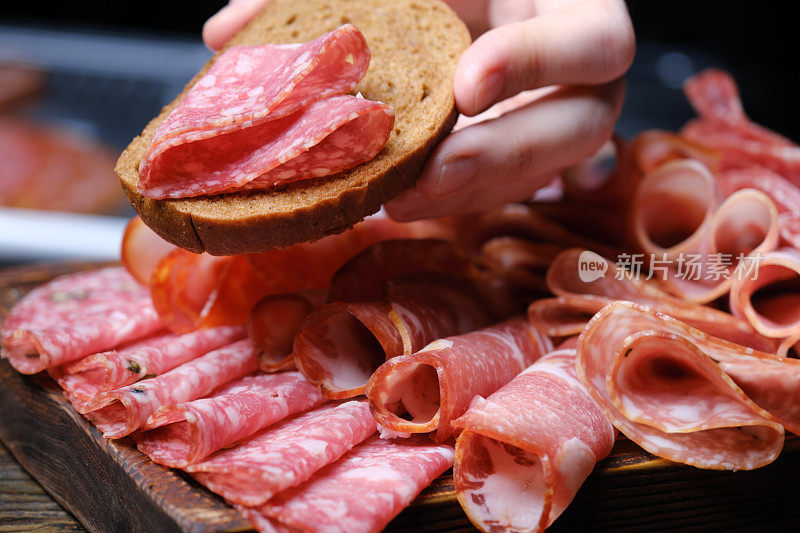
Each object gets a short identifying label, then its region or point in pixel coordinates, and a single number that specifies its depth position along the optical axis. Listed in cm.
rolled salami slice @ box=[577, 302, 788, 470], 39
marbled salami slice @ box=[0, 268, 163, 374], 42
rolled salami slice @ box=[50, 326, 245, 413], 40
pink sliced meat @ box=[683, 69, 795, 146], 55
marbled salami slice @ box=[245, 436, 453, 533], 36
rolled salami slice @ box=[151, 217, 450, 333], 43
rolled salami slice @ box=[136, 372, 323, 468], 37
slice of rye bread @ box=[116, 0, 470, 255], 39
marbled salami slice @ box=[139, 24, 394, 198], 38
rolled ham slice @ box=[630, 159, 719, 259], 46
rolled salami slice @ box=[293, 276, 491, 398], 41
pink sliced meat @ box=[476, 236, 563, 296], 46
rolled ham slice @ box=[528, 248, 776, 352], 43
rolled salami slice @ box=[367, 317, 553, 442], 39
